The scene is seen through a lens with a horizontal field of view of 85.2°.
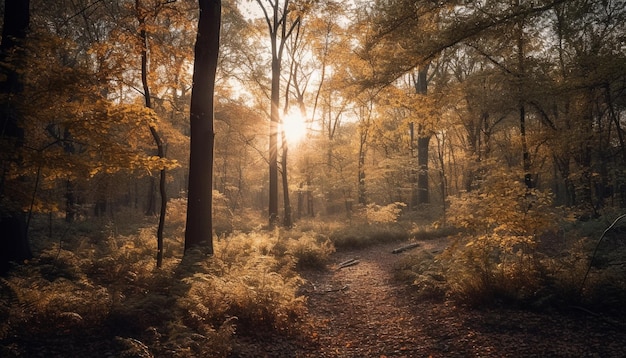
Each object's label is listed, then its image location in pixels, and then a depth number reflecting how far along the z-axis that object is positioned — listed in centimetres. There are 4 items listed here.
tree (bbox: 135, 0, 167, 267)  763
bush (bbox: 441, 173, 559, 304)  594
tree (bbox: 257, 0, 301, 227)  1569
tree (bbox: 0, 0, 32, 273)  643
